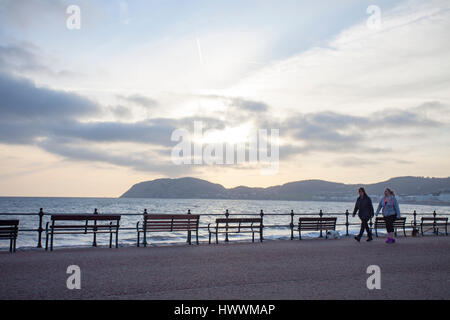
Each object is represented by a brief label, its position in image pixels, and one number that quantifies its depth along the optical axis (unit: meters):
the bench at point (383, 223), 17.77
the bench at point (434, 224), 19.08
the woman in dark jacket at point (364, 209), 14.95
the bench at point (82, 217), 11.55
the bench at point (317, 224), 15.78
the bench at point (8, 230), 11.24
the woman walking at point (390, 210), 14.84
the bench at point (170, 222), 13.09
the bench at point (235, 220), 14.00
